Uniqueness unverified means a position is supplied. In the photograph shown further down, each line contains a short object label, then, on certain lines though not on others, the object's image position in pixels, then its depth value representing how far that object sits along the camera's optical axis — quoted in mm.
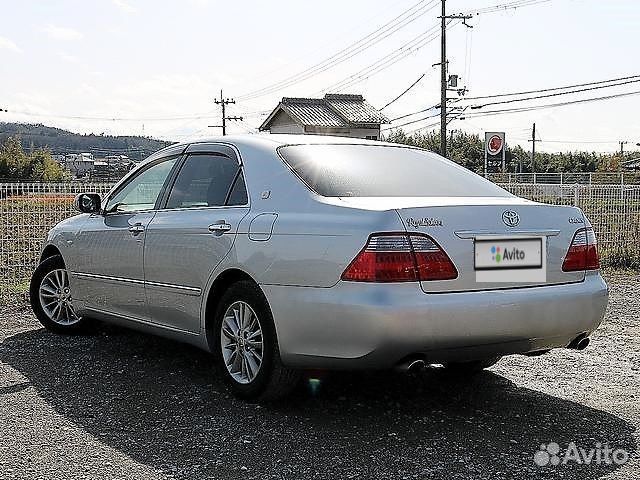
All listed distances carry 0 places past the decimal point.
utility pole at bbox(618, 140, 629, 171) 73106
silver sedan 4289
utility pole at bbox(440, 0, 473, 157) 37656
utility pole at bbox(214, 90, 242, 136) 76812
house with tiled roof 47375
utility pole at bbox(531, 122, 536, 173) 89012
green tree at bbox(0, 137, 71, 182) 65812
